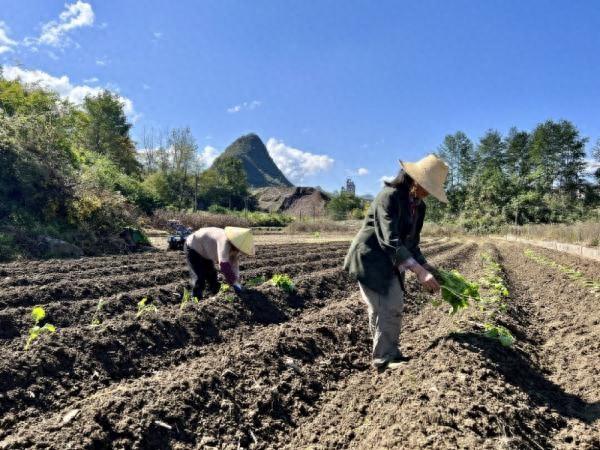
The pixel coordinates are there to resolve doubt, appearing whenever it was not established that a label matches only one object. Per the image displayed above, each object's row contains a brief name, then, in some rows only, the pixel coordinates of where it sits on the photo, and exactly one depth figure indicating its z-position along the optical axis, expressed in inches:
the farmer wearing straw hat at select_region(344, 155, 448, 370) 143.6
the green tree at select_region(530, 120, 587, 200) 1721.2
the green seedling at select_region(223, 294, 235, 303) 237.0
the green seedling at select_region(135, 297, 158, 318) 212.5
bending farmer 223.0
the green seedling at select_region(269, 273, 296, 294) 281.9
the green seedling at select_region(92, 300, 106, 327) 210.0
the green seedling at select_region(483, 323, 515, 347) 175.4
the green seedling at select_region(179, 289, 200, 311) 228.1
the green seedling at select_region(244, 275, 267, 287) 310.6
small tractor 602.5
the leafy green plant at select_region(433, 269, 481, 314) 169.6
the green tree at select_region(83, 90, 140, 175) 1494.7
